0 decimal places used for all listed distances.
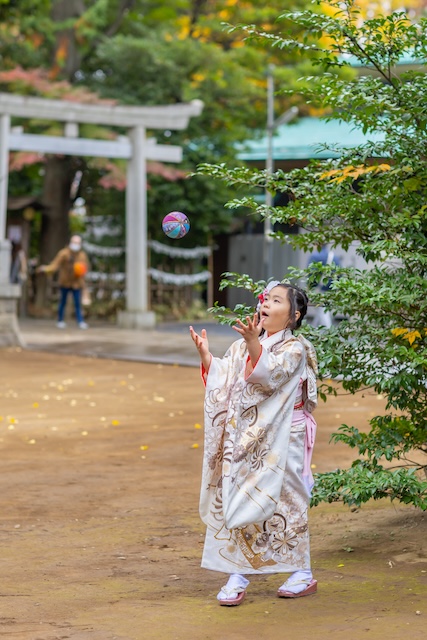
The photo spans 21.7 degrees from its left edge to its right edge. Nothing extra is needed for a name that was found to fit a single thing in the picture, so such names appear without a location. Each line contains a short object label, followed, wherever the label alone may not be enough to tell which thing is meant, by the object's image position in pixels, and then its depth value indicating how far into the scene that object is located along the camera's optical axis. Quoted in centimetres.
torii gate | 2272
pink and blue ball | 547
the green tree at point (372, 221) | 593
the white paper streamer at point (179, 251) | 2709
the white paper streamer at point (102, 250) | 2734
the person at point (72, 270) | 2266
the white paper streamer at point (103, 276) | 2705
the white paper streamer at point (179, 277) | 2709
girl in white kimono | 514
